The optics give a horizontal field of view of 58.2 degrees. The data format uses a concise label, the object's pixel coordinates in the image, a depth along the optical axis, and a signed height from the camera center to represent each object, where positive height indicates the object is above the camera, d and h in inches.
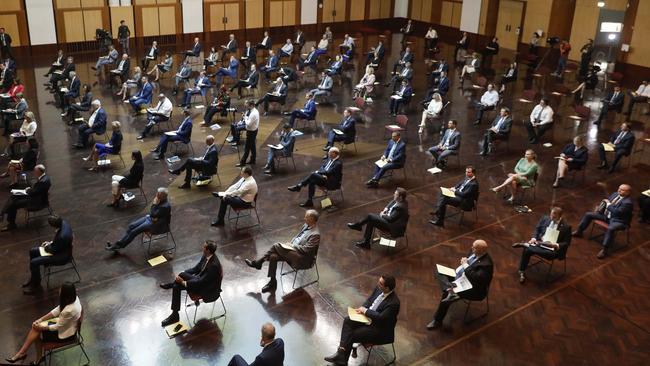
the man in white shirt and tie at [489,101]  671.5 -82.9
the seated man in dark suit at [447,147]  530.6 -107.5
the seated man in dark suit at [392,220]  376.5 -124.4
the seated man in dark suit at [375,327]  277.1 -141.1
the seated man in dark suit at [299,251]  335.3 -129.1
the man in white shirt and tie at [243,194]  401.1 -117.9
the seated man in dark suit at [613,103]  680.4 -80.9
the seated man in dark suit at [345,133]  542.9 -100.7
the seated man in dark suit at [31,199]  397.4 -124.6
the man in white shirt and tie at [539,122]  613.6 -95.3
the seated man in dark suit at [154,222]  367.2 -127.2
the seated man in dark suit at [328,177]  444.8 -115.2
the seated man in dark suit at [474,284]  309.9 -132.8
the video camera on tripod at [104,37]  936.9 -37.7
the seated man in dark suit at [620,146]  541.6 -103.3
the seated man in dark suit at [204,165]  464.8 -114.5
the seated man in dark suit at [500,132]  572.7 -99.3
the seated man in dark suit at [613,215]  400.2 -125.4
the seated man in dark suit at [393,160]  492.1 -112.0
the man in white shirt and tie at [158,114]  582.9 -96.0
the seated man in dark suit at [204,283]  302.0 -133.7
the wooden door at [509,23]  1117.4 +7.9
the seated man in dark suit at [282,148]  508.1 -108.9
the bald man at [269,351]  244.5 -135.0
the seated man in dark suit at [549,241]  356.5 -126.4
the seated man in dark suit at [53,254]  327.3 -133.4
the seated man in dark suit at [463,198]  419.8 -120.4
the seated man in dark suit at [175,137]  526.3 -105.7
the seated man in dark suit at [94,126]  550.6 -104.4
